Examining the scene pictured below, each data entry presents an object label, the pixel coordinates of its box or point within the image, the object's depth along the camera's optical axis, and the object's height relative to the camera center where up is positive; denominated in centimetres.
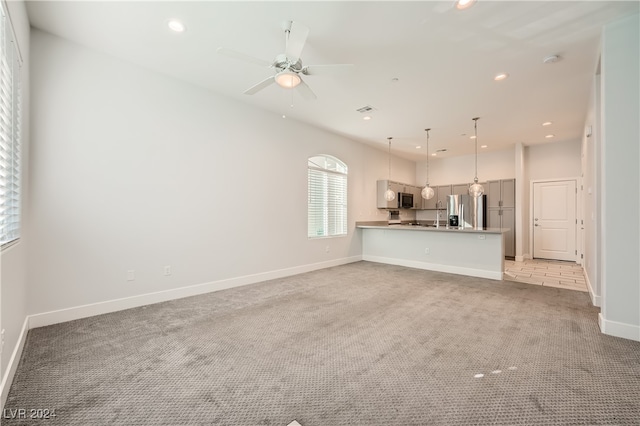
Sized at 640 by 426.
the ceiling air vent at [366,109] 484 +181
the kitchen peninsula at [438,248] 522 -84
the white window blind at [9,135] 194 +61
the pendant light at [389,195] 654 +36
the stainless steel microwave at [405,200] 819 +30
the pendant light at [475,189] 537 +41
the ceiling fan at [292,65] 243 +143
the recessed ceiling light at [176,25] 273 +188
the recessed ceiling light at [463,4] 241 +182
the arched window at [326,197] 596 +31
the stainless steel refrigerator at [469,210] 783 -1
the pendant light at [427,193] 620 +38
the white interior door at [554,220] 692 -28
